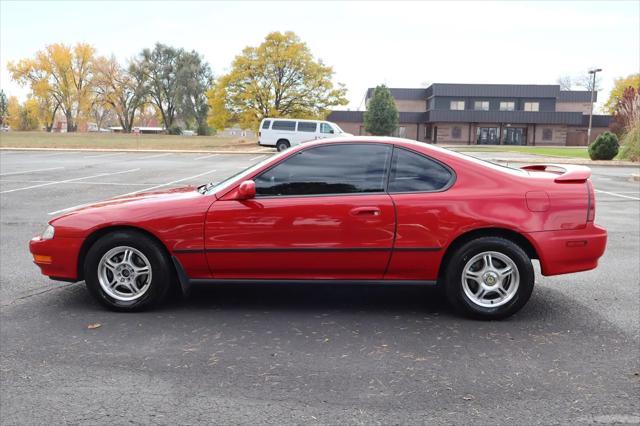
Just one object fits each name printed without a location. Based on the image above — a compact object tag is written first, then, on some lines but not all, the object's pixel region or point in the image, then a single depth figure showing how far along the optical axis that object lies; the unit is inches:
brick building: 2492.6
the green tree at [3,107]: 4377.5
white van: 1400.1
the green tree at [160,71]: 3152.1
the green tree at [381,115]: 2100.1
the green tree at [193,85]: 3065.9
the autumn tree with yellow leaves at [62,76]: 3435.0
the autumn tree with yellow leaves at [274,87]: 1807.3
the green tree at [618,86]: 3311.5
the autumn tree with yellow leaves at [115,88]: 3296.0
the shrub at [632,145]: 1126.5
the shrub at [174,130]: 3206.2
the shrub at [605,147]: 1166.3
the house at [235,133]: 4994.1
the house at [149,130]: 4784.9
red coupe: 173.0
